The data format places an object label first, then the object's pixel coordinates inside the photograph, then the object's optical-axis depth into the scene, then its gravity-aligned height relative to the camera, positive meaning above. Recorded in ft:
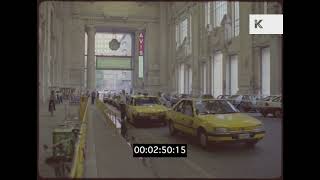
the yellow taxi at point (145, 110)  23.31 -1.12
